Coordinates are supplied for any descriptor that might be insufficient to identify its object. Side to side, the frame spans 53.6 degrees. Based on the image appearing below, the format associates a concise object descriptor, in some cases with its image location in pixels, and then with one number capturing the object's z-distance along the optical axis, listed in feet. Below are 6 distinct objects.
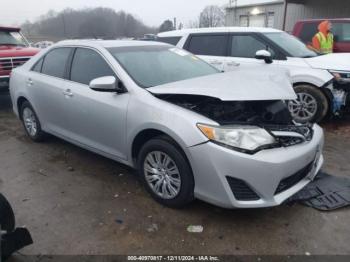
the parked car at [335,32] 29.07
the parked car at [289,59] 19.62
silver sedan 9.58
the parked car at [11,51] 26.73
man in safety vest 26.55
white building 65.16
